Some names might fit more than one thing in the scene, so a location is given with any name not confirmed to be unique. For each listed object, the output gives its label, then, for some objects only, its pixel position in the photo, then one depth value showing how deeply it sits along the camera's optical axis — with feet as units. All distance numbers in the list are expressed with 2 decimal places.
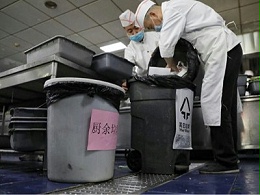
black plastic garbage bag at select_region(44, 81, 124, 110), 3.15
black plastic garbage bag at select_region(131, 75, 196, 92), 4.02
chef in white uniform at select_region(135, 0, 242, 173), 4.22
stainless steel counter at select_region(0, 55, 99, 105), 4.03
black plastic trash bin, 4.03
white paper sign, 4.05
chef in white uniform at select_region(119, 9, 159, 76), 7.57
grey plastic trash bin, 3.12
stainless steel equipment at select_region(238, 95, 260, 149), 7.11
